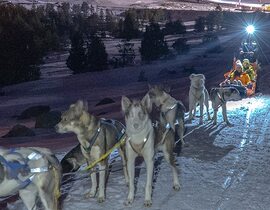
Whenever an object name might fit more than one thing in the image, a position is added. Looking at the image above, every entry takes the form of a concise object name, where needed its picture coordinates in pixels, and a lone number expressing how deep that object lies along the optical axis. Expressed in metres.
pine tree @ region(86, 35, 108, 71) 45.25
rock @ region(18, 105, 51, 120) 22.59
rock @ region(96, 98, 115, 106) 20.55
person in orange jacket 15.02
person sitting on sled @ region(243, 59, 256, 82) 15.36
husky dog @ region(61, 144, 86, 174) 5.22
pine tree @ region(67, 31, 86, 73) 45.66
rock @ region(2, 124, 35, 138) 14.39
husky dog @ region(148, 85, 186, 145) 7.90
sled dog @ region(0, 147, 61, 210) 3.77
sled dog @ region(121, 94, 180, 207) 5.12
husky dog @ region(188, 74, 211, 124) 10.16
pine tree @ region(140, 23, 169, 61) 49.75
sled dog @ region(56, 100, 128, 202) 5.25
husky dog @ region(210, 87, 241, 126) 10.59
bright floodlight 18.42
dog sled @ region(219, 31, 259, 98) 14.49
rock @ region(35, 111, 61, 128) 16.16
